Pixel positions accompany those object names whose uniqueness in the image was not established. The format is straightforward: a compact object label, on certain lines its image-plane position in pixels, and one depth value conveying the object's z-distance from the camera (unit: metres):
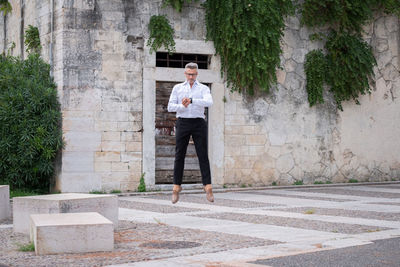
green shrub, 12.76
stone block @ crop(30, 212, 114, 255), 5.66
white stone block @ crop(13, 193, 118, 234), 7.10
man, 8.93
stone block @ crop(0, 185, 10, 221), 8.52
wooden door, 14.25
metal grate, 14.39
